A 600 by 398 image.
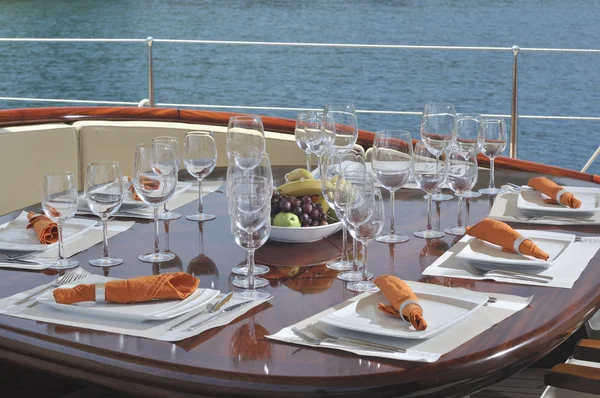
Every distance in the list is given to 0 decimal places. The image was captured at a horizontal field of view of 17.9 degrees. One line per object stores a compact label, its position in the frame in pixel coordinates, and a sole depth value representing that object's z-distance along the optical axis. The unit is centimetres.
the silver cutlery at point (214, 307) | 292
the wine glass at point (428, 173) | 333
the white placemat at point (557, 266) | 309
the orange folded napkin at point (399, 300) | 285
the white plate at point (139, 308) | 290
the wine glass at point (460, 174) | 339
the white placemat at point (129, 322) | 286
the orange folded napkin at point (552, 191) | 350
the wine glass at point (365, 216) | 305
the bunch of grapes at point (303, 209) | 331
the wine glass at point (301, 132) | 369
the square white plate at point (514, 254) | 314
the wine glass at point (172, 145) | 349
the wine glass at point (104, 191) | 317
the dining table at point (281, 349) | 274
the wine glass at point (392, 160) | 331
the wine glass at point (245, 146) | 357
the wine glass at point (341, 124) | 368
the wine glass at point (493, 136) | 365
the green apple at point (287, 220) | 331
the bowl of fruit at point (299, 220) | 330
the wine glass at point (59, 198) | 317
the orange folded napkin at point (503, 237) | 316
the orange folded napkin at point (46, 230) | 329
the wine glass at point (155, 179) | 322
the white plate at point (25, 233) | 325
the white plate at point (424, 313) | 284
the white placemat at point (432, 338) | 279
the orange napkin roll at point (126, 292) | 294
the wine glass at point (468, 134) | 359
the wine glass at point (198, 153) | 350
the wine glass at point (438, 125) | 355
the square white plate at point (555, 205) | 349
